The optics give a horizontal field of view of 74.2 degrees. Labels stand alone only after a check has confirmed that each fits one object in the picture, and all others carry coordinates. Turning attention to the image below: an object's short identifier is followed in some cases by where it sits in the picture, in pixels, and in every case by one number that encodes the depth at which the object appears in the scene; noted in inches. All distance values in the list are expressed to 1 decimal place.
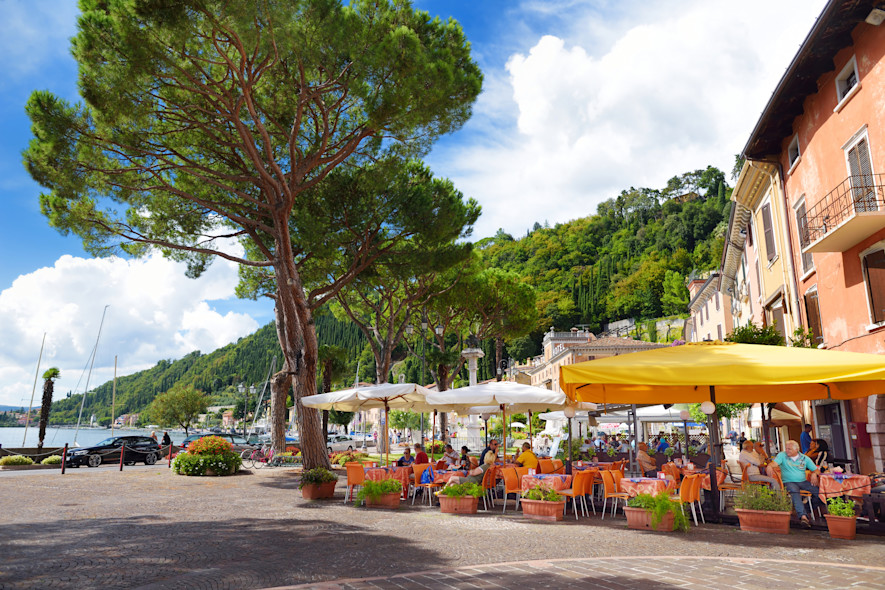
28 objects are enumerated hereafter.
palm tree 1176.0
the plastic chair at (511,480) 420.5
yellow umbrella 297.1
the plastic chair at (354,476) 456.4
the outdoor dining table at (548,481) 381.7
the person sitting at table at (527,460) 462.0
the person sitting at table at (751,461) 388.8
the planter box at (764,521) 311.3
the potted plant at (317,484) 479.2
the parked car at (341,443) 1360.1
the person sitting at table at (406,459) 522.0
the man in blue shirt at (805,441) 491.5
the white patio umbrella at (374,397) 473.1
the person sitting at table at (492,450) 478.3
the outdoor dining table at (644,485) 337.4
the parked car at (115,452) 911.0
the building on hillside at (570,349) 2541.8
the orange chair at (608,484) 376.8
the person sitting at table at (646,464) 454.6
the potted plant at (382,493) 435.8
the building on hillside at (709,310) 1480.1
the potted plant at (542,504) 365.4
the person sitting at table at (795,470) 339.2
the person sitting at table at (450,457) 533.4
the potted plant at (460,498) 397.7
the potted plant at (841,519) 293.1
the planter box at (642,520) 319.6
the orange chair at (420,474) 451.2
